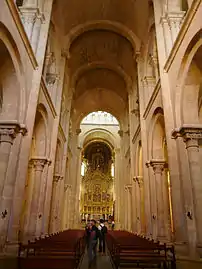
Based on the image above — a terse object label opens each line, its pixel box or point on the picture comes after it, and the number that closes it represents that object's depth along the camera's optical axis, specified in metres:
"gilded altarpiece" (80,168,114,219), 43.31
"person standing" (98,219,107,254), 10.87
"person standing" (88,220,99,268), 7.91
